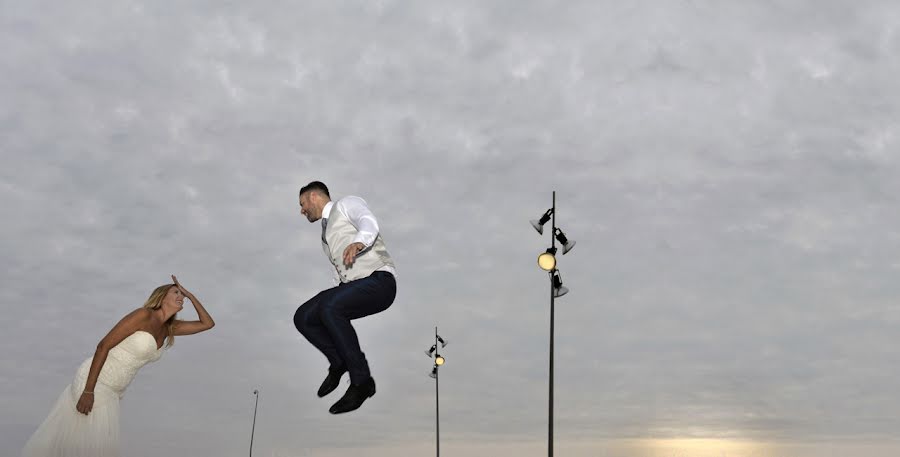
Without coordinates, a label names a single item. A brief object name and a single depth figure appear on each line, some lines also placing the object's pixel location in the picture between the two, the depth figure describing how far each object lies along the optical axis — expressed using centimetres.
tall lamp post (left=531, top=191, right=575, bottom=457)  1866
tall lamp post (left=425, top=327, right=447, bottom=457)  3362
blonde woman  742
